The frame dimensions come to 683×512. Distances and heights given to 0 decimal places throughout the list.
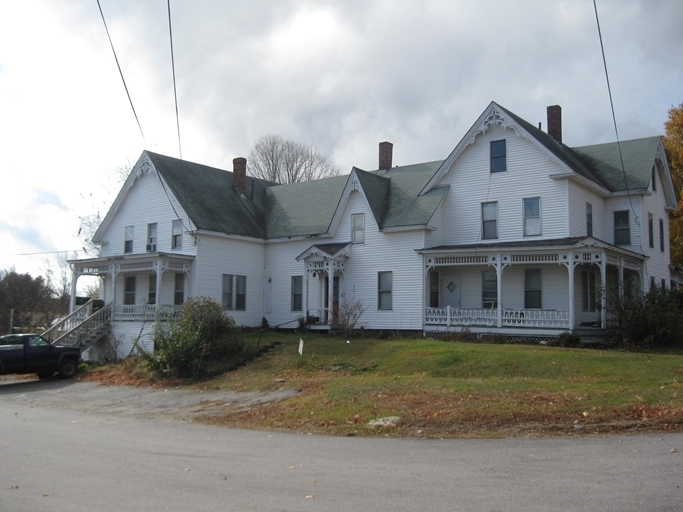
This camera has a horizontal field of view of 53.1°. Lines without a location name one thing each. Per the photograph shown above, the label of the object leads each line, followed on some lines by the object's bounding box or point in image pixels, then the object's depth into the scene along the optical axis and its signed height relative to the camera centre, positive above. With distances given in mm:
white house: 27703 +3333
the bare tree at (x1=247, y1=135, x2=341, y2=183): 65688 +14203
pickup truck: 25594 -1821
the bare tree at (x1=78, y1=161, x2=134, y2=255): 49250 +4663
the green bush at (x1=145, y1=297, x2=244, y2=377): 24219 -1175
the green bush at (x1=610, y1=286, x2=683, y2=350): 23859 -284
